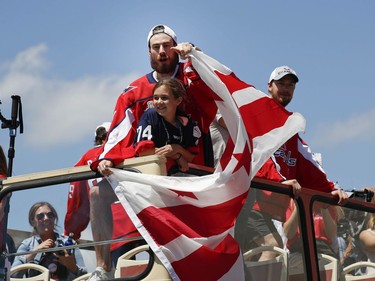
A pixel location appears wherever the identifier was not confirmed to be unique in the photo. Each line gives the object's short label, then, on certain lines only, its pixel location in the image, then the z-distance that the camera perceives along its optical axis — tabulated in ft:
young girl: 37.09
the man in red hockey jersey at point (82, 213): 35.22
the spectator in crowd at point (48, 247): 35.65
